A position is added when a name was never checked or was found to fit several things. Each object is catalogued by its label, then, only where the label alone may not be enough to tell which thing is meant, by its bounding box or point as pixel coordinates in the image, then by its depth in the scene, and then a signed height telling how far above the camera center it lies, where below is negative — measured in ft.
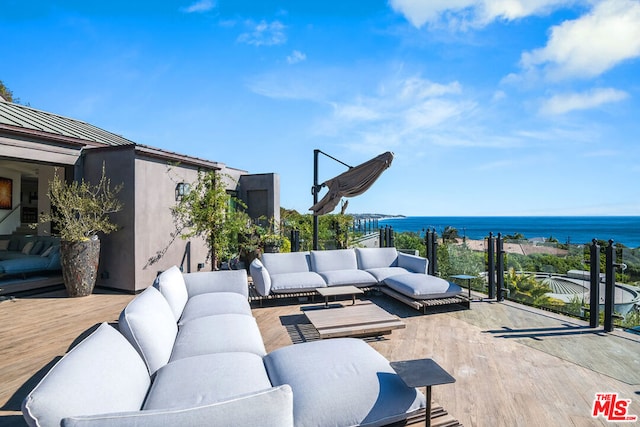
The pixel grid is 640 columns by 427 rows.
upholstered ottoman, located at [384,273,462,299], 16.40 -3.66
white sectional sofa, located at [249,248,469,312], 16.75 -3.38
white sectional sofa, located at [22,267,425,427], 3.87 -3.15
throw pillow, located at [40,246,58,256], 22.80 -2.58
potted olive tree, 19.57 -0.92
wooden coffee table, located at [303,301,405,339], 11.84 -4.04
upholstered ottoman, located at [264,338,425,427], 5.79 -3.30
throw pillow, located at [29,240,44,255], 24.32 -2.53
